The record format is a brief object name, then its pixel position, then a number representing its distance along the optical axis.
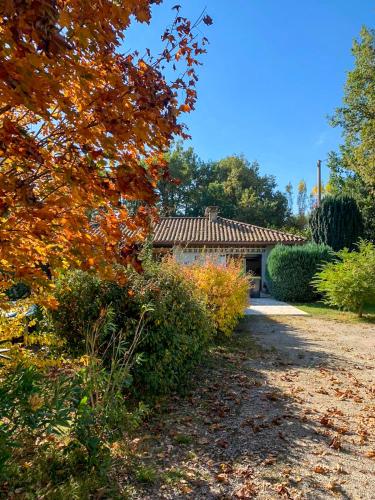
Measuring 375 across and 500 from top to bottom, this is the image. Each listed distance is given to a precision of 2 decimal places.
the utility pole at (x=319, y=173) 27.20
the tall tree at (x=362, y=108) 18.53
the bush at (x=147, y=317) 4.45
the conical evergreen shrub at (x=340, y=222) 20.05
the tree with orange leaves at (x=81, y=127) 1.48
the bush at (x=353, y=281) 12.34
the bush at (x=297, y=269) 17.02
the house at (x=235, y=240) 21.19
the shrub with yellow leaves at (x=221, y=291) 7.83
